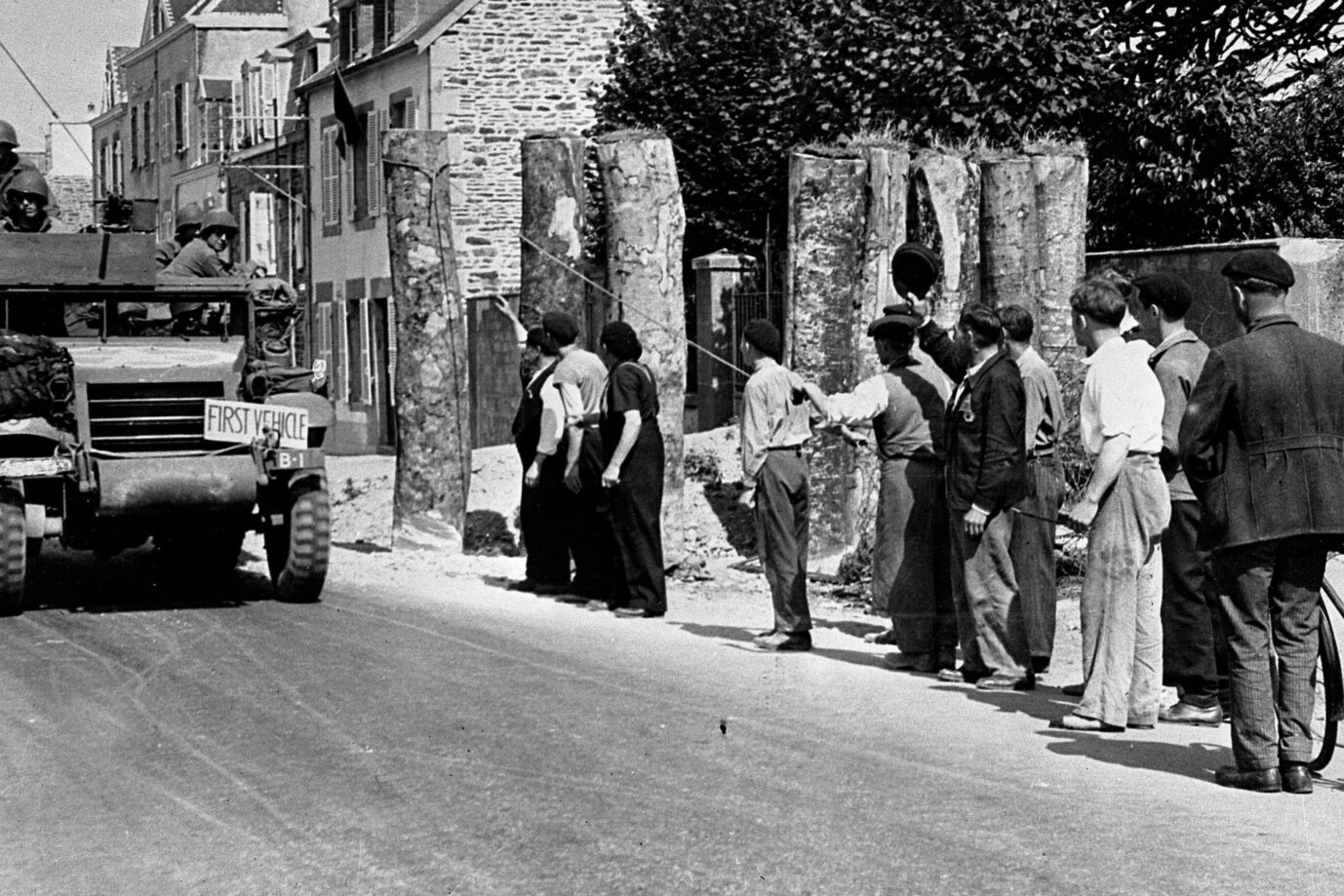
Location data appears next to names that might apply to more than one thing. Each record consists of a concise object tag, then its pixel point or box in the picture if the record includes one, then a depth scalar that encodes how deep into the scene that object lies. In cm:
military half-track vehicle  1299
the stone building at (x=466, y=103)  3616
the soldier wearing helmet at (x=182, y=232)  1630
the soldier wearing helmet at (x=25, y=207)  1547
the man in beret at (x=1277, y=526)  761
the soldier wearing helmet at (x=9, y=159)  1589
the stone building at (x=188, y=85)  5206
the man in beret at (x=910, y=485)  1069
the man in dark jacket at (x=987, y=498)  984
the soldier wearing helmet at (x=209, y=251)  1556
